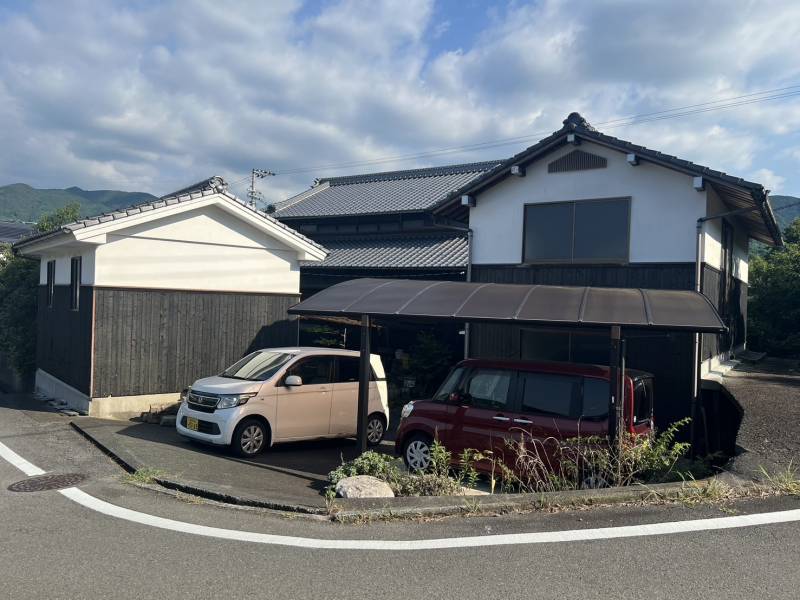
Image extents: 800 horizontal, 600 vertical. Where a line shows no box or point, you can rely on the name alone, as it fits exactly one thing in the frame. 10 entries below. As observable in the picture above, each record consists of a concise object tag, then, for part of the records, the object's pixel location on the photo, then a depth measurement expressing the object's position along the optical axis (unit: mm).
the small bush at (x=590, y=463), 6352
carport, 6750
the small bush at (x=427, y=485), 6133
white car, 8805
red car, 7230
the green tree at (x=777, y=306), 17703
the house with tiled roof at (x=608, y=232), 10547
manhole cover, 6634
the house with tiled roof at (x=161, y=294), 11227
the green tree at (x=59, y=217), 19172
